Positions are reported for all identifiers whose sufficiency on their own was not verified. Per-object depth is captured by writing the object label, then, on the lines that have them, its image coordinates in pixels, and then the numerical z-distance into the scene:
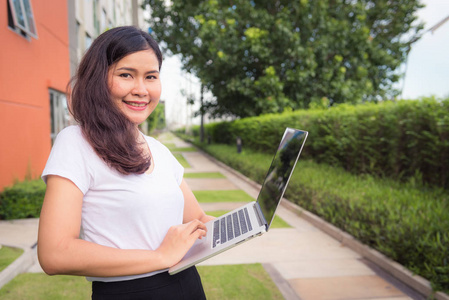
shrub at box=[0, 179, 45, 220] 5.75
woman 0.98
